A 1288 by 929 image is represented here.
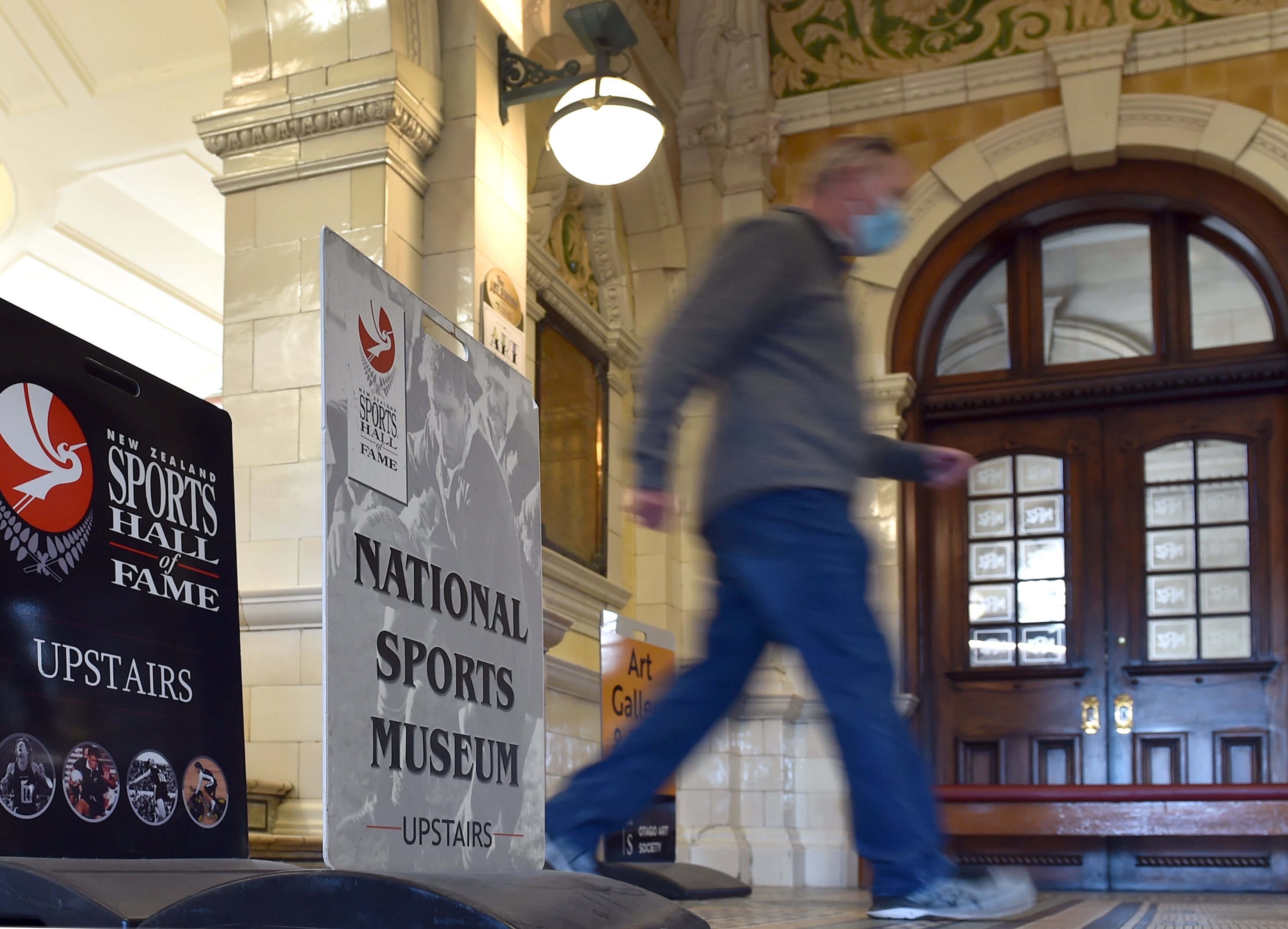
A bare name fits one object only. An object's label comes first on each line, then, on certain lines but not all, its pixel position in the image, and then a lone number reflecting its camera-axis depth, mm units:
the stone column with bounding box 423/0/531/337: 4973
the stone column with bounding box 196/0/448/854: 4426
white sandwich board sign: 1761
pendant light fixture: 4945
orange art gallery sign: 4715
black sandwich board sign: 1834
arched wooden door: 7152
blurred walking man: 2010
